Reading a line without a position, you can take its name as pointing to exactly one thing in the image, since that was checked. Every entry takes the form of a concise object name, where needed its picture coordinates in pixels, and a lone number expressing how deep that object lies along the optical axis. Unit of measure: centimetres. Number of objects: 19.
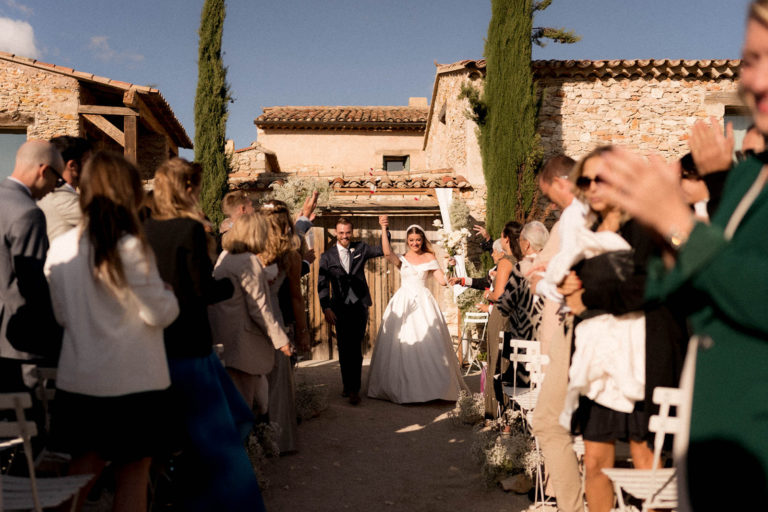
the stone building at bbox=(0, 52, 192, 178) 984
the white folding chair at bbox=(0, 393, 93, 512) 213
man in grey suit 263
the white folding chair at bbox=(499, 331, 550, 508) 376
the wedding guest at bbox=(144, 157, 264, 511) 266
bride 721
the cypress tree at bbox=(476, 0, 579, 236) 1033
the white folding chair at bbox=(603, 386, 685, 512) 228
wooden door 1089
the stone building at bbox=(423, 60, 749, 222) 1090
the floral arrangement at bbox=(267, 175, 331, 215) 1057
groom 729
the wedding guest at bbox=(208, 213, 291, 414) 378
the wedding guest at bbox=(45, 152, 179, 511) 220
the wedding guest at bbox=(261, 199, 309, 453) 451
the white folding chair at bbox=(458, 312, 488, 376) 966
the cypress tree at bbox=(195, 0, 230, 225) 1089
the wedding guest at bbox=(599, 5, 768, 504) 107
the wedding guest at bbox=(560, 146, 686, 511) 241
